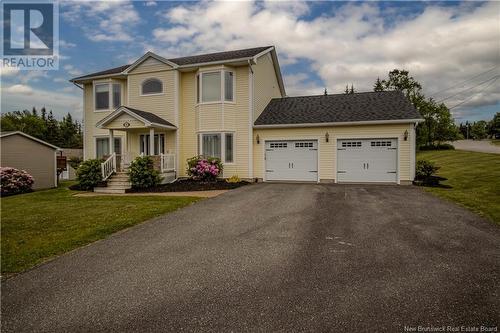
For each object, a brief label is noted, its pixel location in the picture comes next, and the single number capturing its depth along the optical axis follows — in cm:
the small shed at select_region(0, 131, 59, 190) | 1692
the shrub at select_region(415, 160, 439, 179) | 1366
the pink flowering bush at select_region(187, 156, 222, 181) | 1464
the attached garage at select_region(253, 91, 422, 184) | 1390
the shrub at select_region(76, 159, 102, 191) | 1442
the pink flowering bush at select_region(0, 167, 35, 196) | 1481
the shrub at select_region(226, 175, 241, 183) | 1490
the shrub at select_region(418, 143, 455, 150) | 3516
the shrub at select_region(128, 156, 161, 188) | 1390
